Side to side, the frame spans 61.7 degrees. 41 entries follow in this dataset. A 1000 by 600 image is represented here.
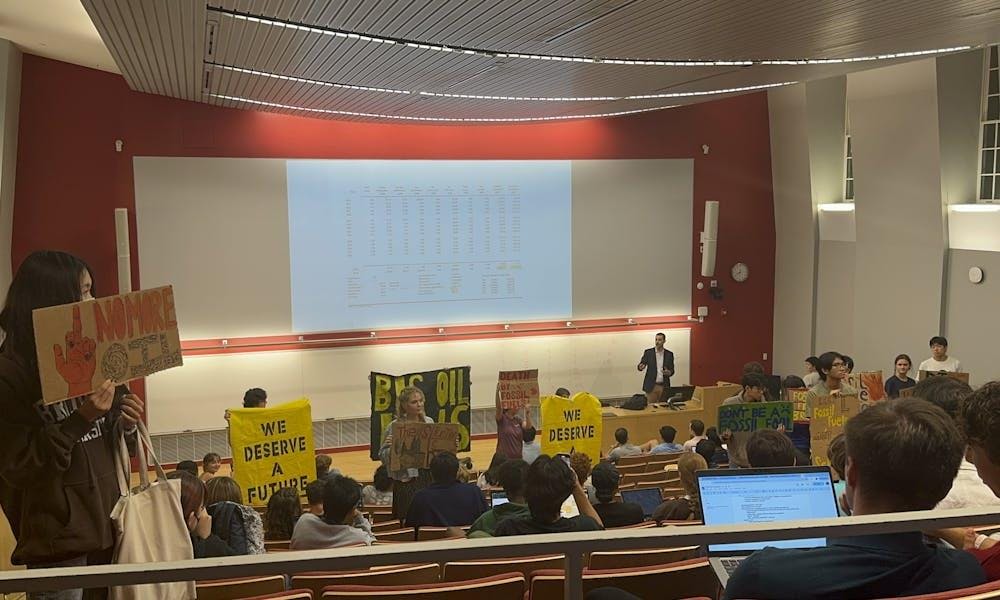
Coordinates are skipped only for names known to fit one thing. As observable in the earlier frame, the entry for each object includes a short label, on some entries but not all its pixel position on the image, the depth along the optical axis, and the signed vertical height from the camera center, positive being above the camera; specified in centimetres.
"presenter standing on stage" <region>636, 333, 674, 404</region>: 1262 -165
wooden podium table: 1041 -208
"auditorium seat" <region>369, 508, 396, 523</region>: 627 -192
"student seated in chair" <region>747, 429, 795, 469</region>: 469 -110
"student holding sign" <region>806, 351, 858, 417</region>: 808 -121
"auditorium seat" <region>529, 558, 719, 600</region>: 304 -119
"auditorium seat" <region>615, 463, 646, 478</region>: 782 -200
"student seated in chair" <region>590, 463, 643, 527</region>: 498 -150
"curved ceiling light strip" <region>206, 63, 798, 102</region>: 762 +174
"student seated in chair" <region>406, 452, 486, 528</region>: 526 -153
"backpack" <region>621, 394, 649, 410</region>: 1072 -187
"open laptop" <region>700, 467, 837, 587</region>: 358 -103
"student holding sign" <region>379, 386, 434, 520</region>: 623 -168
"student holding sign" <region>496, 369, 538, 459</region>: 778 -137
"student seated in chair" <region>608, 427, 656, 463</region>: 823 -191
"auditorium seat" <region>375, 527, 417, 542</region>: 493 -163
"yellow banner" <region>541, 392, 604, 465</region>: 767 -152
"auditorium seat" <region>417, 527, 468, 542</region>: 486 -160
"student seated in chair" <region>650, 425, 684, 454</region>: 801 -180
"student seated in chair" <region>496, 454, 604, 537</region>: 379 -110
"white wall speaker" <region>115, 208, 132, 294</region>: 1041 +19
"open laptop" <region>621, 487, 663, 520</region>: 595 -173
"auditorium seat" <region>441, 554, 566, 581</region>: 344 -129
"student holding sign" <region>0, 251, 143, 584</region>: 242 -51
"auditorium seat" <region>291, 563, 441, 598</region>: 338 -130
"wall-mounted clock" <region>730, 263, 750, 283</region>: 1391 -27
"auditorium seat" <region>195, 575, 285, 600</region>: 340 -134
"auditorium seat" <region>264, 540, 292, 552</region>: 483 -165
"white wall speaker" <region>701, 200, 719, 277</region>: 1287 +28
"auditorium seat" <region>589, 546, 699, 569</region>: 361 -132
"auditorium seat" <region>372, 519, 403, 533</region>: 566 -180
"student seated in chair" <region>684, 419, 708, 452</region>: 820 -176
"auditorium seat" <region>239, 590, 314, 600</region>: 281 -113
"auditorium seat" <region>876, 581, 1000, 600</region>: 167 -68
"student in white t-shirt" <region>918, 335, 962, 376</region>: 967 -127
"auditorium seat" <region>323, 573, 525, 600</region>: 267 -108
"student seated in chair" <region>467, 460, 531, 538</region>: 439 -133
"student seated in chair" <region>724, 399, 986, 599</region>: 183 -65
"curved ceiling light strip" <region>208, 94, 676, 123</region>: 994 +189
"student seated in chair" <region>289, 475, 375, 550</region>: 440 -141
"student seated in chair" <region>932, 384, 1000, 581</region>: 251 -55
